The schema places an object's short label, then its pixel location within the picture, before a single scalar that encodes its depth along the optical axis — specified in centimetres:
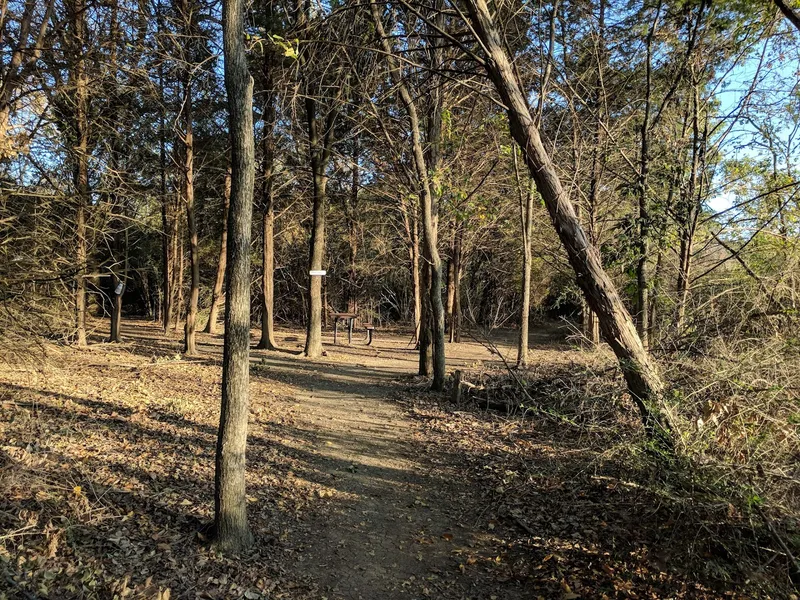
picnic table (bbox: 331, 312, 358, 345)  1741
